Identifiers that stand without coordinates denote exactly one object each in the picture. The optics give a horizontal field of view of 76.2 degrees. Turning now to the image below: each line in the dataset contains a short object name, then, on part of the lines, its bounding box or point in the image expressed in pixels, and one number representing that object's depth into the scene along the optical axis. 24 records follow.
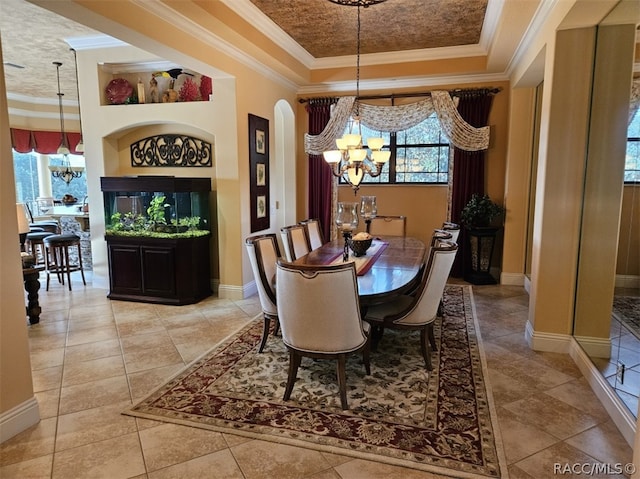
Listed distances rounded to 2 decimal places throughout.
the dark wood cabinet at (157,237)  4.85
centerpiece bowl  3.76
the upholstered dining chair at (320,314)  2.40
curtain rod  5.75
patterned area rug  2.23
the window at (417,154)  6.21
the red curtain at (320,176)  6.44
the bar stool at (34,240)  6.11
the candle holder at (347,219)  3.49
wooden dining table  2.78
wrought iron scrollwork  5.34
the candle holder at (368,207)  4.02
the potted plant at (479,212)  5.63
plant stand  5.73
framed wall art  5.22
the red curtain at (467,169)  5.79
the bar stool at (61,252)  5.58
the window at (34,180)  8.92
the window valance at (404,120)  5.82
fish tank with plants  4.87
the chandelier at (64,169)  8.49
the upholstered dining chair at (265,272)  3.29
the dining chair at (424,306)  2.98
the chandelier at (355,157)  3.90
